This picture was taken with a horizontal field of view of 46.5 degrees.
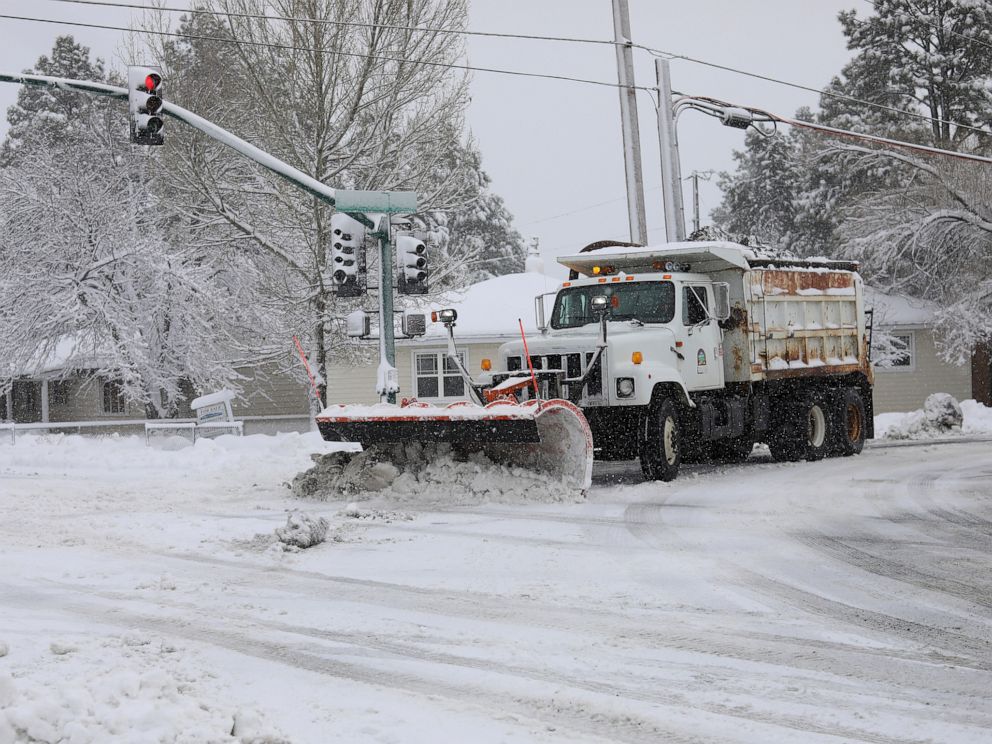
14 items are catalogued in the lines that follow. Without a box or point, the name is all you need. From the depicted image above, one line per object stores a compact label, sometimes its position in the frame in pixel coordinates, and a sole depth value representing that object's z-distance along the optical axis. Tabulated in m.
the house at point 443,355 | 30.50
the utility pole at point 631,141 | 21.03
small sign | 23.48
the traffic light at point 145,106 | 15.74
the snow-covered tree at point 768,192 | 52.44
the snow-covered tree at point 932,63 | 39.03
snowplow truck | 12.82
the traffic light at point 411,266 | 16.89
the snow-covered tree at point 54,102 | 43.94
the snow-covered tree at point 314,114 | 22.97
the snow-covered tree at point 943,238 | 30.38
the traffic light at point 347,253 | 16.67
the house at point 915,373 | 33.31
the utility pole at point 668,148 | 21.36
